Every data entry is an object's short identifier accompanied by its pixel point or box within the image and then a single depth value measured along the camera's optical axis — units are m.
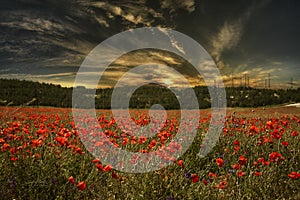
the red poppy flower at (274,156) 3.42
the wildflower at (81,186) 2.39
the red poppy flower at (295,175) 2.96
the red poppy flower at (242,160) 3.40
